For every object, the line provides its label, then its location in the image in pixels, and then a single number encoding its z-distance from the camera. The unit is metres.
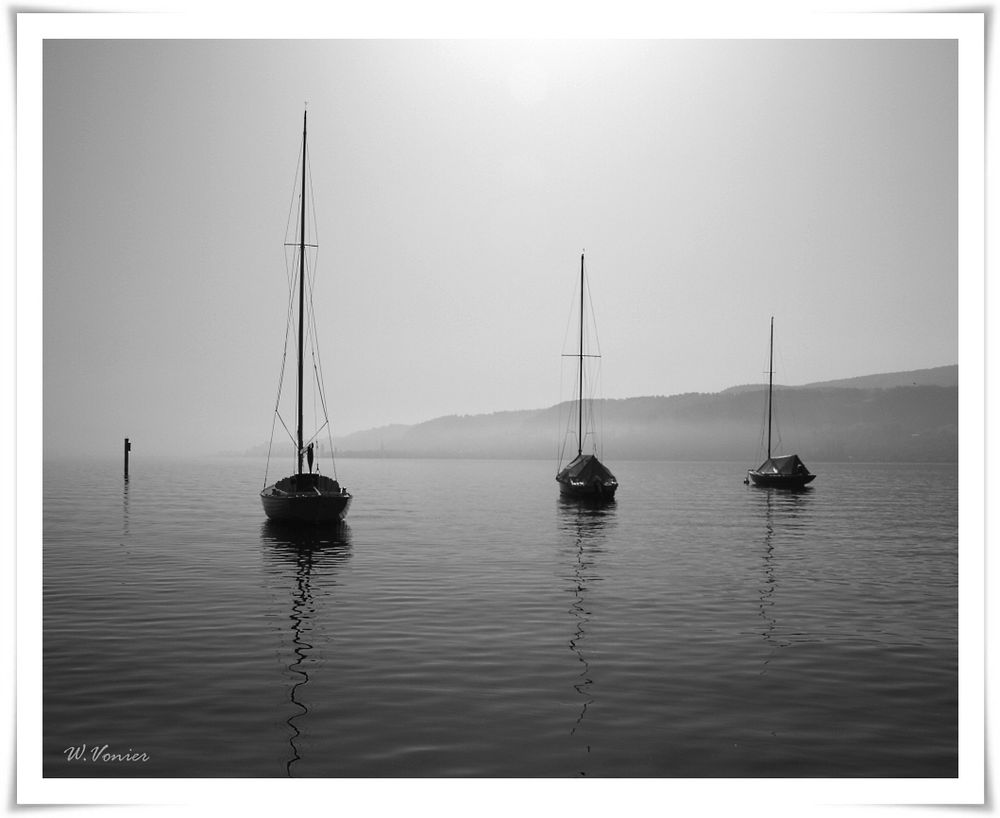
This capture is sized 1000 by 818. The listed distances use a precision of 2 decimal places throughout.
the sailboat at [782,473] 69.88
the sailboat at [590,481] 51.09
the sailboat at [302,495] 30.92
